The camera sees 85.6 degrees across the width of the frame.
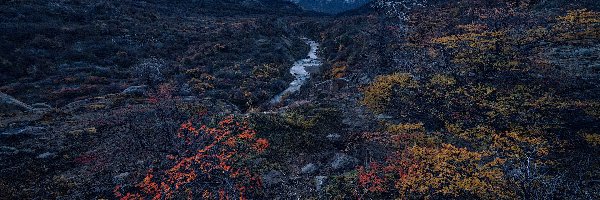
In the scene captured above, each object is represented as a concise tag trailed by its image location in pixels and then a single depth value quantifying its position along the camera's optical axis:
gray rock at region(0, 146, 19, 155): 17.12
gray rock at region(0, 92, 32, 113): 23.02
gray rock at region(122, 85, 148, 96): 30.86
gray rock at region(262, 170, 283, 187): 14.58
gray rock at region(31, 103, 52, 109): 25.61
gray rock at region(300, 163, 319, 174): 15.32
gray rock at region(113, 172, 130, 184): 14.94
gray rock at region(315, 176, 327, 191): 13.90
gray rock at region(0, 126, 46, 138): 18.71
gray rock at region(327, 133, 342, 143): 17.75
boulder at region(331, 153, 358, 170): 15.22
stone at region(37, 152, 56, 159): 17.03
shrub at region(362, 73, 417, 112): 20.55
